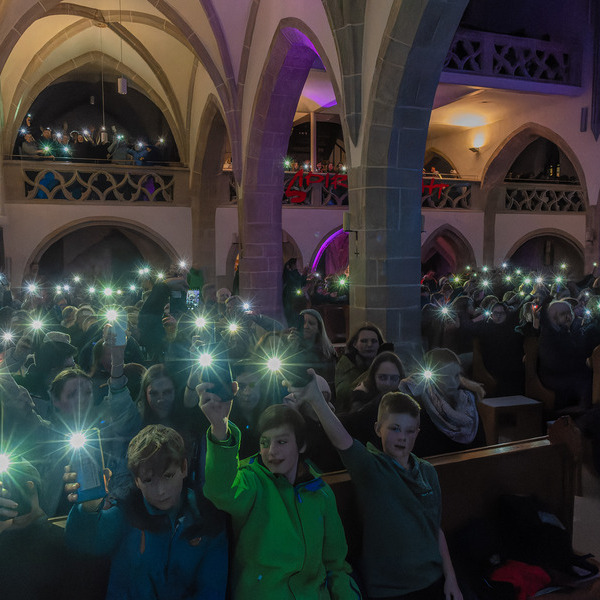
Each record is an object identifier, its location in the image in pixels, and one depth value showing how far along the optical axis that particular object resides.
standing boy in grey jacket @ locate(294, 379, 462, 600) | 2.38
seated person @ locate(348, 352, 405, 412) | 3.35
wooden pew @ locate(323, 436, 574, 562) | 2.52
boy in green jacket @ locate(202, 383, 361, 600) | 2.03
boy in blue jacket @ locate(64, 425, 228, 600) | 1.99
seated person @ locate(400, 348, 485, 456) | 3.19
